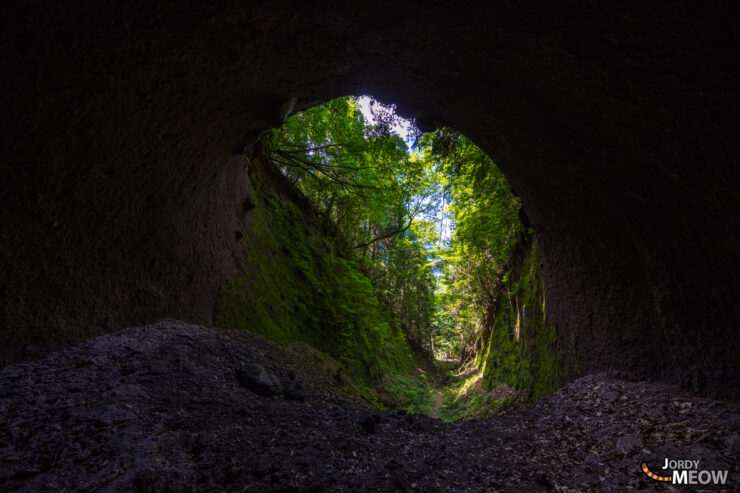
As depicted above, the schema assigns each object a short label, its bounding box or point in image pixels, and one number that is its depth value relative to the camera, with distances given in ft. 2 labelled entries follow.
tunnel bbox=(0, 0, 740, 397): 5.98
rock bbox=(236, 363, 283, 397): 10.13
